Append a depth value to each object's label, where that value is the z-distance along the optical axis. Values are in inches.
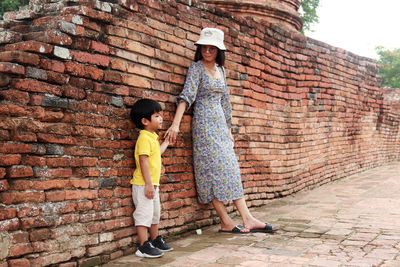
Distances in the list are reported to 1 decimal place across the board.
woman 158.4
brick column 272.2
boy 129.0
